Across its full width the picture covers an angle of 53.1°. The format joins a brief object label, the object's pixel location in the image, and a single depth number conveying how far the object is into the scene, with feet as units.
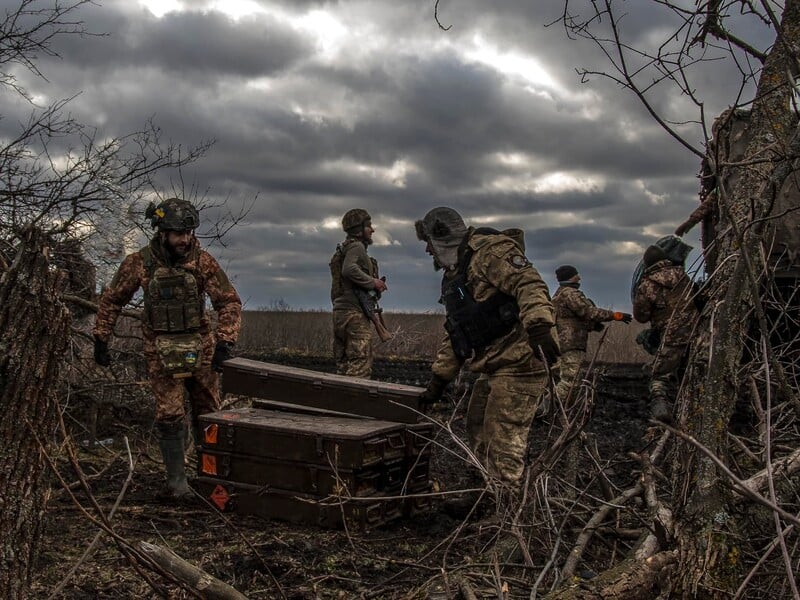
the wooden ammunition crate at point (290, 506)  16.62
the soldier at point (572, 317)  30.73
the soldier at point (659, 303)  25.26
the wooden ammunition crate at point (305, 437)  16.49
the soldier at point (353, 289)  30.22
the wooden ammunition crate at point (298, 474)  16.69
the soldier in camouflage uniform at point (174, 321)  19.61
